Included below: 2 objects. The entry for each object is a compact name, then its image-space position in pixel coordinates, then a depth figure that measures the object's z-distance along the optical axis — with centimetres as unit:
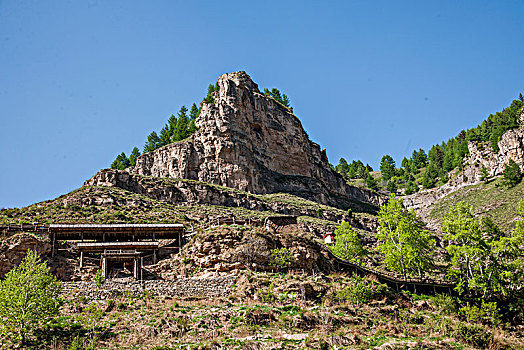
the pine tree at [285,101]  13486
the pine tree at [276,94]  13400
